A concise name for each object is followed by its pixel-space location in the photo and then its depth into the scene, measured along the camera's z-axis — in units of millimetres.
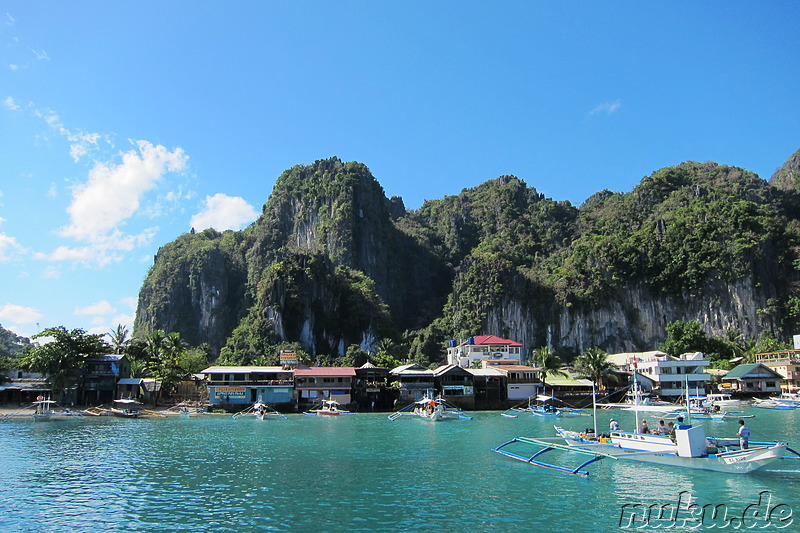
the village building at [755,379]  73500
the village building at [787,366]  74750
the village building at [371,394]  67500
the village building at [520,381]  69525
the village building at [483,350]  84438
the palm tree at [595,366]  72812
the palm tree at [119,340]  77312
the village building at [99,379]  66188
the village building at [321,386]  65250
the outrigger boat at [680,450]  23547
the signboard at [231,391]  62812
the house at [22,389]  63188
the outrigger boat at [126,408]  55659
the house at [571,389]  67188
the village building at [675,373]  75562
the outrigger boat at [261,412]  55969
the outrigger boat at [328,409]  58612
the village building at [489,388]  66875
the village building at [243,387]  62750
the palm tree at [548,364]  75125
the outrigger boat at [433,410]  53556
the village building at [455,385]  64750
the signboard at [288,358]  70500
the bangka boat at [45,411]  53447
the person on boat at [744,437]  24609
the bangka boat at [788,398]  64375
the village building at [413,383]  66062
